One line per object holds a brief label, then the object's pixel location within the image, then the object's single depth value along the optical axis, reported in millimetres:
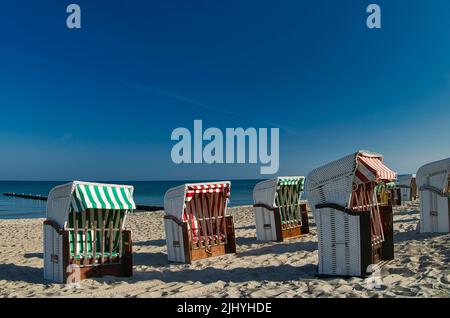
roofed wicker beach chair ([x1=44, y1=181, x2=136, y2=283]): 6621
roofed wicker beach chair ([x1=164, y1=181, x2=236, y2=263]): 8695
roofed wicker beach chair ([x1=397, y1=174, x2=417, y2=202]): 26312
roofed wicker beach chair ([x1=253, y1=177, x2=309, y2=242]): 11094
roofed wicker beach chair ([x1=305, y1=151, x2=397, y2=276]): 6293
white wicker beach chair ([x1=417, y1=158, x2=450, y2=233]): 10273
